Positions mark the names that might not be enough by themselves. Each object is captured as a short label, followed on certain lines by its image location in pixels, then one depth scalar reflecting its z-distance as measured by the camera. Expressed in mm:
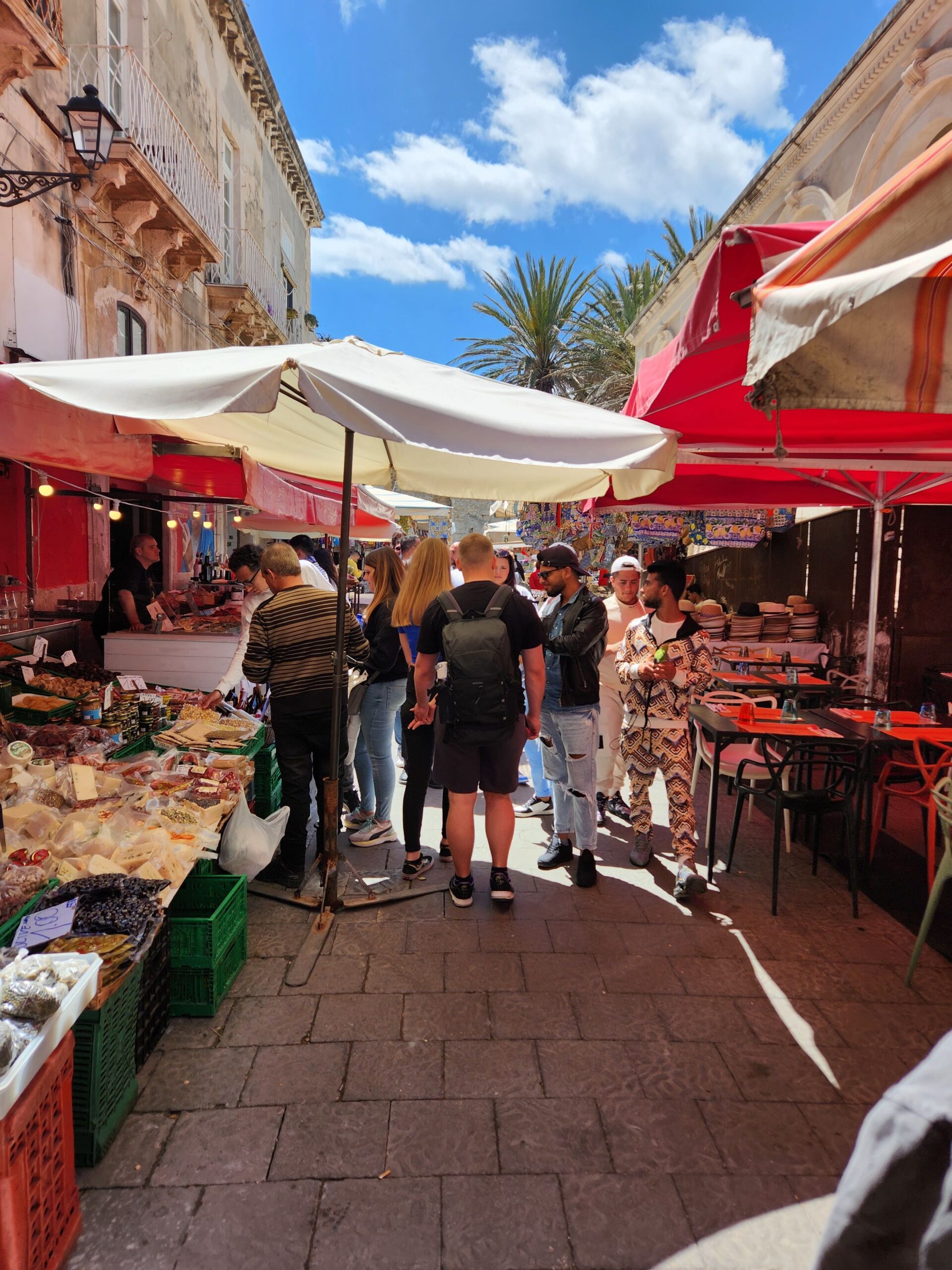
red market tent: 2668
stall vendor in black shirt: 6902
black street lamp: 5598
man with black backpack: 3848
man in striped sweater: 4188
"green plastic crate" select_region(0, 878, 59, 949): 2492
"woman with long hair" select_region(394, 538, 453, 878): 4539
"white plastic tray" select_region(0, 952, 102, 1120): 1665
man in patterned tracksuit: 4500
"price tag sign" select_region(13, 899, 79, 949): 2434
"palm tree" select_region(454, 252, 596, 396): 23562
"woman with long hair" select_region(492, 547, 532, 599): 6074
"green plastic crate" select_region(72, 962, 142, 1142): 2234
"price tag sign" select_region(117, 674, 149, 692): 5508
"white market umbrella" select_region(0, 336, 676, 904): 2943
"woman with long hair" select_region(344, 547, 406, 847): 4953
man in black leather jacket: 4504
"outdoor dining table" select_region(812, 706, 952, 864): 4590
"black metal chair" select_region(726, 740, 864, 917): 4238
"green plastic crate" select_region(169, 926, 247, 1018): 3047
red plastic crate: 1706
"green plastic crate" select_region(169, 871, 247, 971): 3014
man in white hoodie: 5617
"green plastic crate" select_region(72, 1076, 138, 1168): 2262
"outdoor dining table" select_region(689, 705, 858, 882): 4645
